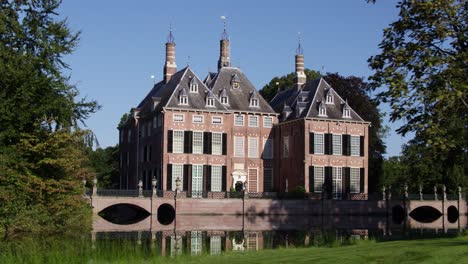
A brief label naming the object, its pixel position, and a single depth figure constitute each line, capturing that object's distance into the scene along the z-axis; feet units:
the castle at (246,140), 162.20
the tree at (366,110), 188.65
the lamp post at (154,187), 145.79
